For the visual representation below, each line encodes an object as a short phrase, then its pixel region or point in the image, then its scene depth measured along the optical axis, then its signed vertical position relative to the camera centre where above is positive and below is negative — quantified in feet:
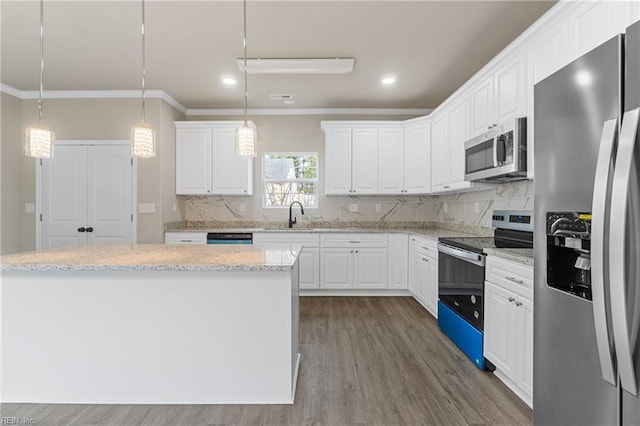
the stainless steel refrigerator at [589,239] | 3.30 -0.32
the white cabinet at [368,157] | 15.35 +2.54
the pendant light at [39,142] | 6.95 +1.45
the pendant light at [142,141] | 6.99 +1.49
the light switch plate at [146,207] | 14.15 +0.13
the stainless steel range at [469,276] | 8.20 -1.79
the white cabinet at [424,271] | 11.54 -2.32
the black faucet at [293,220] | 16.05 -0.42
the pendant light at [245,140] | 7.34 +1.58
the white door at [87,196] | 14.17 +0.61
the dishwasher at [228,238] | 14.40 -1.19
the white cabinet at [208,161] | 15.35 +2.33
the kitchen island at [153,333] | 6.63 -2.47
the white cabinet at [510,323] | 6.35 -2.35
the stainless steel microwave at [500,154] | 7.88 +1.53
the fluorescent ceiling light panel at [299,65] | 11.03 +4.93
